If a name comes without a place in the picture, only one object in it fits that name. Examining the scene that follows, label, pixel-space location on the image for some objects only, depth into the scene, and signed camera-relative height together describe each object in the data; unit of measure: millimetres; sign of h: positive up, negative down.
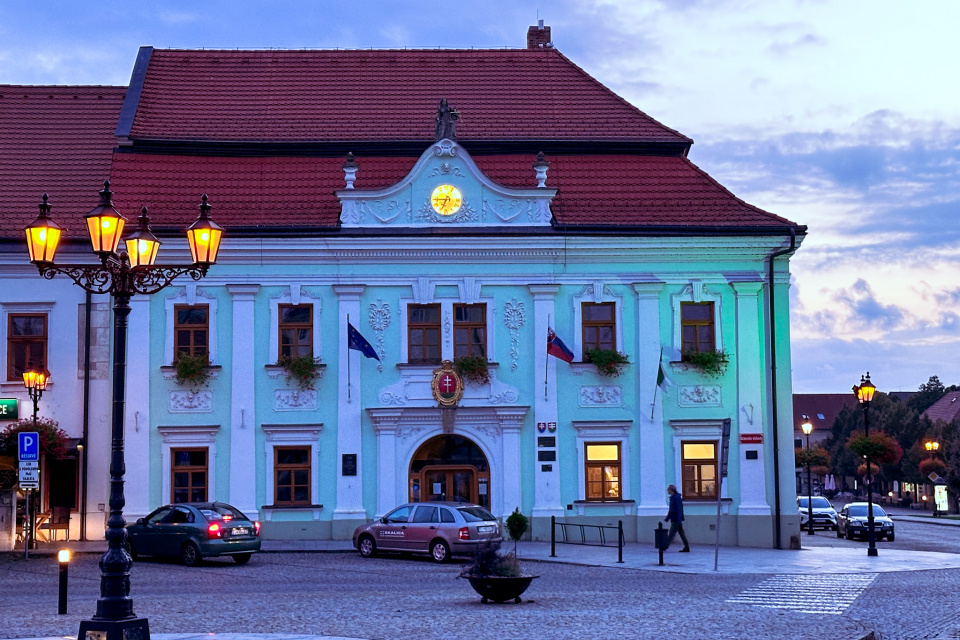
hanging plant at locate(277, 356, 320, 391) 34719 +1960
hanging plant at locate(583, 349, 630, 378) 35156 +2154
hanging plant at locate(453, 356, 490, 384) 34844 +1959
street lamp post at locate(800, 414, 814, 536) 50531 -1917
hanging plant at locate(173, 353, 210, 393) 34406 +1932
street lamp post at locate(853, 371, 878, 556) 35438 +1259
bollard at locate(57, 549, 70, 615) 18484 -1896
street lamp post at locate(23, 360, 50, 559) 30530 +1454
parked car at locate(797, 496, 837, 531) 54375 -3156
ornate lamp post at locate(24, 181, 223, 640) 14516 +2125
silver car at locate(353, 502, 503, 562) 28938 -1952
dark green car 27875 -1918
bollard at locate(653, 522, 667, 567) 28312 -2066
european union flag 34250 +2594
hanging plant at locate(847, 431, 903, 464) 38519 -256
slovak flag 34594 +2415
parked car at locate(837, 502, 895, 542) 44281 -2886
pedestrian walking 32188 -1742
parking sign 27391 -12
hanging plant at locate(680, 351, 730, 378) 35281 +2119
